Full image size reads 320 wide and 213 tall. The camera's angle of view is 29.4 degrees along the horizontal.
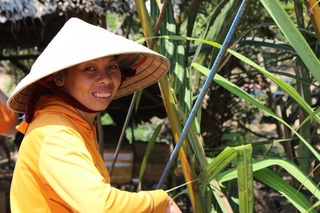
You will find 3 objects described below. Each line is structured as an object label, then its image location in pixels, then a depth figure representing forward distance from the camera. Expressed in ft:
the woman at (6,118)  5.39
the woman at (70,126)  3.74
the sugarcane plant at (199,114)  4.30
